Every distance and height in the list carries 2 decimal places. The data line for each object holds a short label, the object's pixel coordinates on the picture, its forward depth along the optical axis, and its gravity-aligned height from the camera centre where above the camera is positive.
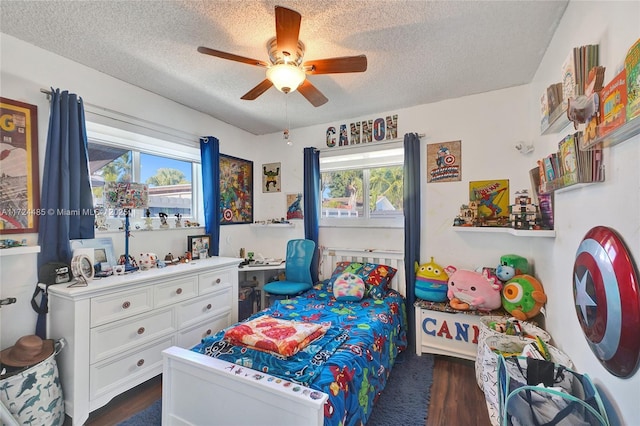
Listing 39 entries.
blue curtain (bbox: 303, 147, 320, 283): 3.27 +0.19
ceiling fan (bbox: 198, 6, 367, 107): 1.43 +0.92
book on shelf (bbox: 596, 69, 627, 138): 0.84 +0.36
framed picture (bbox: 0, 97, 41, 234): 1.72 +0.32
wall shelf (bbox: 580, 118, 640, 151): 0.81 +0.26
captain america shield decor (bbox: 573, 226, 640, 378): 0.86 -0.32
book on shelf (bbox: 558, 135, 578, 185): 1.21 +0.25
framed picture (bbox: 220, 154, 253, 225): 3.34 +0.32
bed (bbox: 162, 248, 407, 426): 1.21 -0.85
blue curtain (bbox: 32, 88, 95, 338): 1.84 +0.22
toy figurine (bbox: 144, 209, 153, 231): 2.56 -0.05
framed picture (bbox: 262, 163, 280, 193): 3.73 +0.53
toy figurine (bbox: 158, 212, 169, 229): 2.69 -0.06
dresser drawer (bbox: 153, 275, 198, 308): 2.15 -0.65
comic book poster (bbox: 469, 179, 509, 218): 2.50 +0.16
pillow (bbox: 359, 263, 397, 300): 2.67 -0.67
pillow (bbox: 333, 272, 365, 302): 2.54 -0.73
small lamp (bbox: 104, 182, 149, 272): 2.18 +0.15
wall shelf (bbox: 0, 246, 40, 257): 1.58 -0.21
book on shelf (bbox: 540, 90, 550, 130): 1.50 +0.59
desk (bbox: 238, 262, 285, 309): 3.62 -0.85
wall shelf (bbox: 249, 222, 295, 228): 3.52 -0.14
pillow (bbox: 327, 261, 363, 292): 2.86 -0.61
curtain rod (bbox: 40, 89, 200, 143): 2.15 +0.86
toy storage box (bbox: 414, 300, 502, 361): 2.28 -1.04
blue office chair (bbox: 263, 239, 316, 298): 3.03 -0.62
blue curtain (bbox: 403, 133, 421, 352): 2.72 -0.03
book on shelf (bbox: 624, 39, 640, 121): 0.76 +0.39
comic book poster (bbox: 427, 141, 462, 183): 2.70 +0.54
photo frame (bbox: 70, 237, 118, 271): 2.10 -0.27
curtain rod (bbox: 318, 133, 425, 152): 2.92 +0.81
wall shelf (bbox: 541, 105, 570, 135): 1.29 +0.49
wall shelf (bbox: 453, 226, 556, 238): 1.72 -0.14
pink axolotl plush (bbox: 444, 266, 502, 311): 2.23 -0.67
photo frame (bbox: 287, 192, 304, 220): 3.56 +0.11
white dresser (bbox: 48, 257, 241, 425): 1.70 -0.82
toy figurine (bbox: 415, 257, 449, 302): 2.49 -0.66
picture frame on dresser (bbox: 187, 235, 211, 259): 2.84 -0.33
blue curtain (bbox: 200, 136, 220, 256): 3.00 +0.31
